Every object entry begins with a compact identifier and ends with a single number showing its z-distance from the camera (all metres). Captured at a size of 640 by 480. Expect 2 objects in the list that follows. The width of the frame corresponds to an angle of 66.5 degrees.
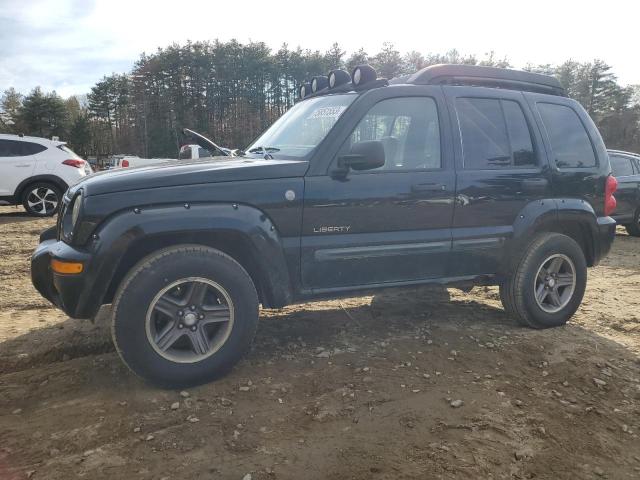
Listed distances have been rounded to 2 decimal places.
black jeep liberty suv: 2.99
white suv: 10.21
